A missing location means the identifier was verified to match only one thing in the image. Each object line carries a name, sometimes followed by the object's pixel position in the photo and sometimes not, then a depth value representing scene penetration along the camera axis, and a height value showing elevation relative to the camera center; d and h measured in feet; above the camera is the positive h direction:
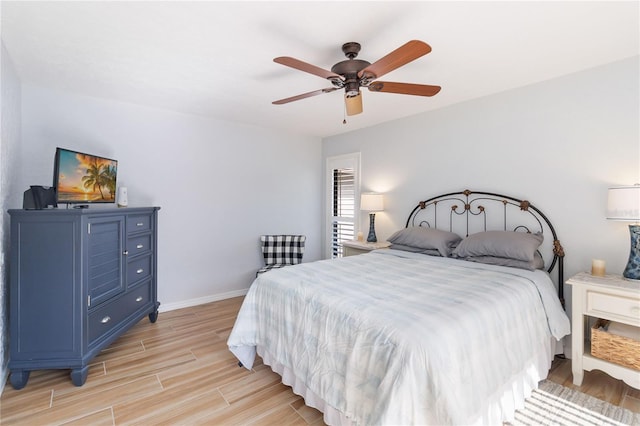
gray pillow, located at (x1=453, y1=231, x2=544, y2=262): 8.49 -1.00
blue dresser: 7.33 -2.03
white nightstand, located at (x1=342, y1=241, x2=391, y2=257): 12.96 -1.55
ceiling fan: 5.91 +2.94
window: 15.83 +0.61
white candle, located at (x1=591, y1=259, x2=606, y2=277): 7.77 -1.44
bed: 4.65 -2.21
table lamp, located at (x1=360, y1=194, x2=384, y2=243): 13.82 +0.20
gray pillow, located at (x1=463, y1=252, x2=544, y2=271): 8.35 -1.47
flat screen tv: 8.01 +0.91
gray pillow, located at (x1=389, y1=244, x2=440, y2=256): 10.68 -1.42
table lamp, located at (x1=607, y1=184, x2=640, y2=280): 7.11 -0.02
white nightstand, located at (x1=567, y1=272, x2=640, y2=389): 6.76 -2.26
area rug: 6.25 -4.27
